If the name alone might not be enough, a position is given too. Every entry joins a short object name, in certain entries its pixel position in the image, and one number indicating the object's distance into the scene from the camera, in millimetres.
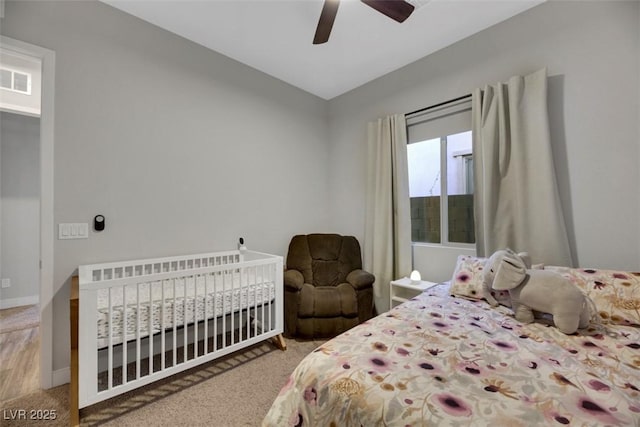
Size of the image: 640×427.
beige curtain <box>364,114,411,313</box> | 2848
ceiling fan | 1601
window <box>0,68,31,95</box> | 2732
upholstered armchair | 2475
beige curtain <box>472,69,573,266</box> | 1921
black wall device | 1963
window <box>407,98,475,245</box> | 2549
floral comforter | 772
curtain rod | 2434
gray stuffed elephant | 1332
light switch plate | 1836
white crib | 1422
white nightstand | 2525
